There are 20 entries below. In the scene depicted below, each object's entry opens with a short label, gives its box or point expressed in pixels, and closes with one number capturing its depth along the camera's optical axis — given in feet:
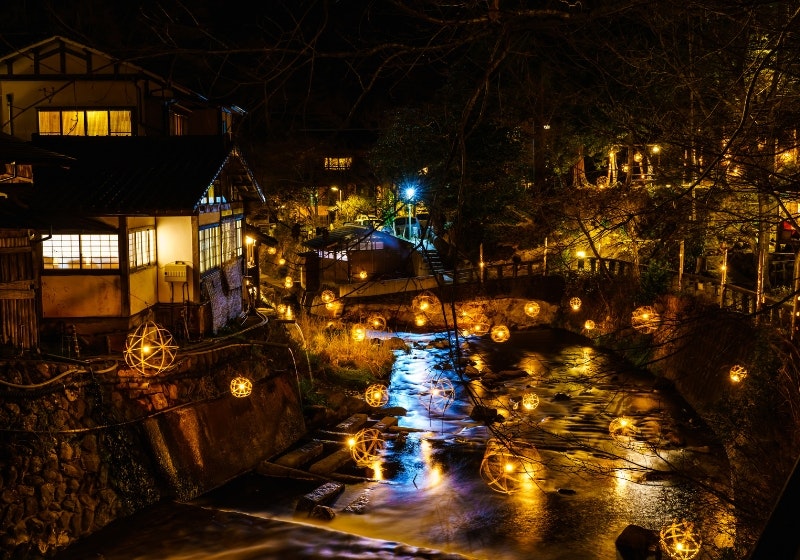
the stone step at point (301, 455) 53.21
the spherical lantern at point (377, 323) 85.00
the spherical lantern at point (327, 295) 83.46
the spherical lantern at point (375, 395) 57.82
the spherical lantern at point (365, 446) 53.62
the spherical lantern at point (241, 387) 51.81
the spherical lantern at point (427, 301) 84.39
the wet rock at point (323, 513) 45.60
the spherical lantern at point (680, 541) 34.83
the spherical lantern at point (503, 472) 50.06
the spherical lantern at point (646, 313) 63.77
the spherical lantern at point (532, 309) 78.84
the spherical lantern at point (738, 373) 51.40
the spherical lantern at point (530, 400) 64.64
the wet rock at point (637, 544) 38.04
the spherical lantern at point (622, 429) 57.57
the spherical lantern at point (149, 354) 44.27
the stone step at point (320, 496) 46.70
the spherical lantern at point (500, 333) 69.51
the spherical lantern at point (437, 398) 71.20
